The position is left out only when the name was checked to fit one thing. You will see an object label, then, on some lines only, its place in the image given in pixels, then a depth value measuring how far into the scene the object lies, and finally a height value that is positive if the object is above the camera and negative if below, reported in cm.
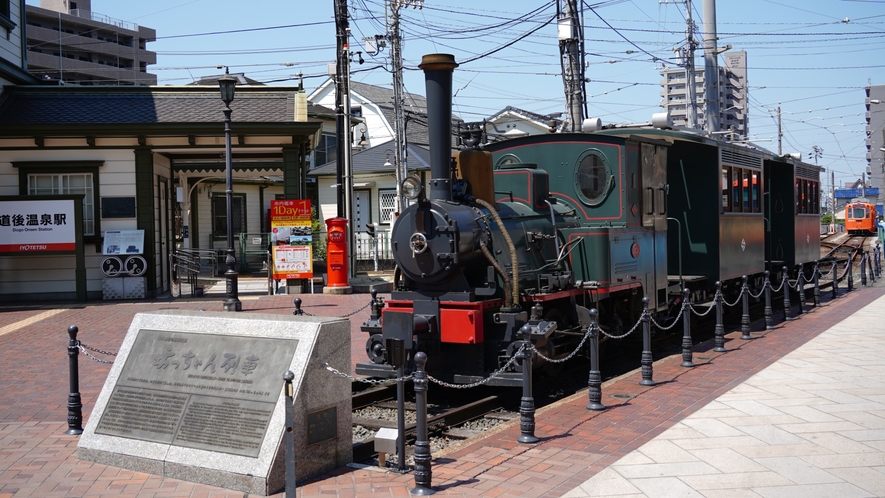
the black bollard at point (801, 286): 1628 -118
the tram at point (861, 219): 5241 +55
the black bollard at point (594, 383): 819 -156
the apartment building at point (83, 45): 6028 +1574
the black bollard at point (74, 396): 750 -146
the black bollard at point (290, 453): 515 -139
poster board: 1958 +4
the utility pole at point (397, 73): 2444 +507
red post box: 1998 -40
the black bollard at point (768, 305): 1404 -136
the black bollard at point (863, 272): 2258 -129
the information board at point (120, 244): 1831 -8
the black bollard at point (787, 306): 1525 -148
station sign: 1745 +39
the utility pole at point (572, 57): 2023 +449
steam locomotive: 840 -9
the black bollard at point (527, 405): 703 -153
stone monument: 587 -128
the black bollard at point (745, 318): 1277 -145
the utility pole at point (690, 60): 3206 +689
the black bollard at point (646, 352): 945 -143
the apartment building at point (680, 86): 10900 +2195
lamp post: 1578 +22
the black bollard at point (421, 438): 567 -149
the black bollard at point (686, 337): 1057 -141
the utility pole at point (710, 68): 2823 +584
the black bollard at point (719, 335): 1166 -155
